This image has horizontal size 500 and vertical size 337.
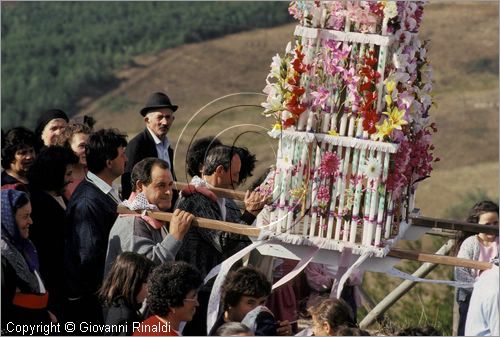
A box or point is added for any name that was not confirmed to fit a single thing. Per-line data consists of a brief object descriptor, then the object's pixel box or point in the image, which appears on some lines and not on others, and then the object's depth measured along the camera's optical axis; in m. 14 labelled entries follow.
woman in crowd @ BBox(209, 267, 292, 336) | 18.06
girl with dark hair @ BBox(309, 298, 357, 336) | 17.52
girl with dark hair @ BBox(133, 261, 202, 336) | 17.06
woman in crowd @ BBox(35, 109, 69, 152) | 23.47
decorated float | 19.16
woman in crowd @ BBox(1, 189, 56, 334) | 17.83
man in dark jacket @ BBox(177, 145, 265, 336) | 20.16
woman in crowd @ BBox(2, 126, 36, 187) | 21.05
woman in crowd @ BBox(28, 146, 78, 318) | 19.73
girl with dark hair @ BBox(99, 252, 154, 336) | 17.73
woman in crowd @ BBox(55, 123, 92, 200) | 21.72
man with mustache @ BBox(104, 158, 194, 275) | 19.06
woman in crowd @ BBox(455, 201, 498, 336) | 22.91
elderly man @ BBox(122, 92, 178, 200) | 23.20
